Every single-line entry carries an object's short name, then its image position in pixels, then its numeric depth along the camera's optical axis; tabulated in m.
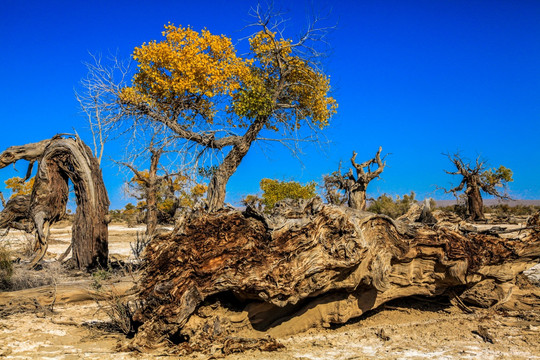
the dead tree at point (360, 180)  16.78
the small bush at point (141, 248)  9.23
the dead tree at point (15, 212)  11.77
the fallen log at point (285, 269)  5.80
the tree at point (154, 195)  12.20
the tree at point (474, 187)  27.02
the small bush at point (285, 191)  30.25
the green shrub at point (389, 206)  32.19
